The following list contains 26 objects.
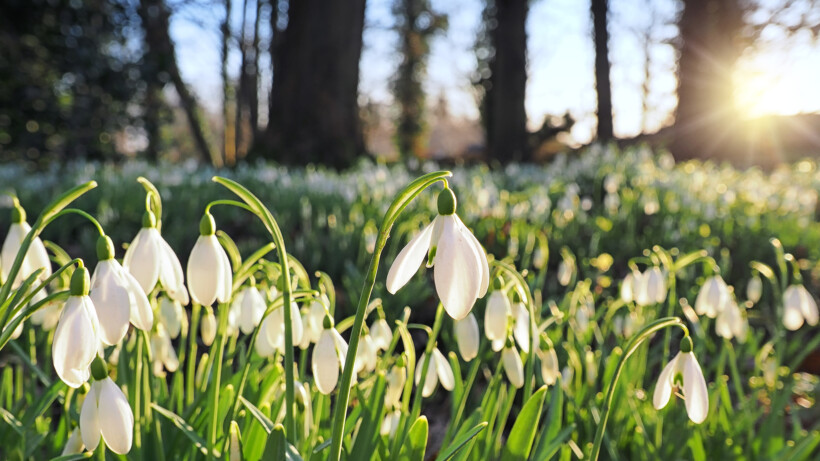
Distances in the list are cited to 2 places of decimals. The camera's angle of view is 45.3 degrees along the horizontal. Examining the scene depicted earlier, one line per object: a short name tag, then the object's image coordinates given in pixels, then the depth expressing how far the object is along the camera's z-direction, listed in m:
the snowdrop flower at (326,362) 0.28
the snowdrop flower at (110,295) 0.24
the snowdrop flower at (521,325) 0.34
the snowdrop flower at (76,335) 0.23
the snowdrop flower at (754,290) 0.52
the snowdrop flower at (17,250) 0.29
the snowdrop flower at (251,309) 0.33
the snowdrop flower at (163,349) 0.36
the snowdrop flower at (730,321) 0.43
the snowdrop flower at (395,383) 0.34
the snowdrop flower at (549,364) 0.37
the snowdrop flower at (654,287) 0.41
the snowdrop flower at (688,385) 0.28
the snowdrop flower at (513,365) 0.32
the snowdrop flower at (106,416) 0.25
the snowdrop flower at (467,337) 0.32
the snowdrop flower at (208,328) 0.36
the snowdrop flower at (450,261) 0.23
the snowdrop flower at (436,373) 0.34
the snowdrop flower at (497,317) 0.30
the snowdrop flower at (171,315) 0.36
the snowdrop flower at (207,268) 0.27
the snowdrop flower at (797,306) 0.41
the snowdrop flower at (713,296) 0.40
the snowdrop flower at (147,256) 0.27
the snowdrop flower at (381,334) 0.37
